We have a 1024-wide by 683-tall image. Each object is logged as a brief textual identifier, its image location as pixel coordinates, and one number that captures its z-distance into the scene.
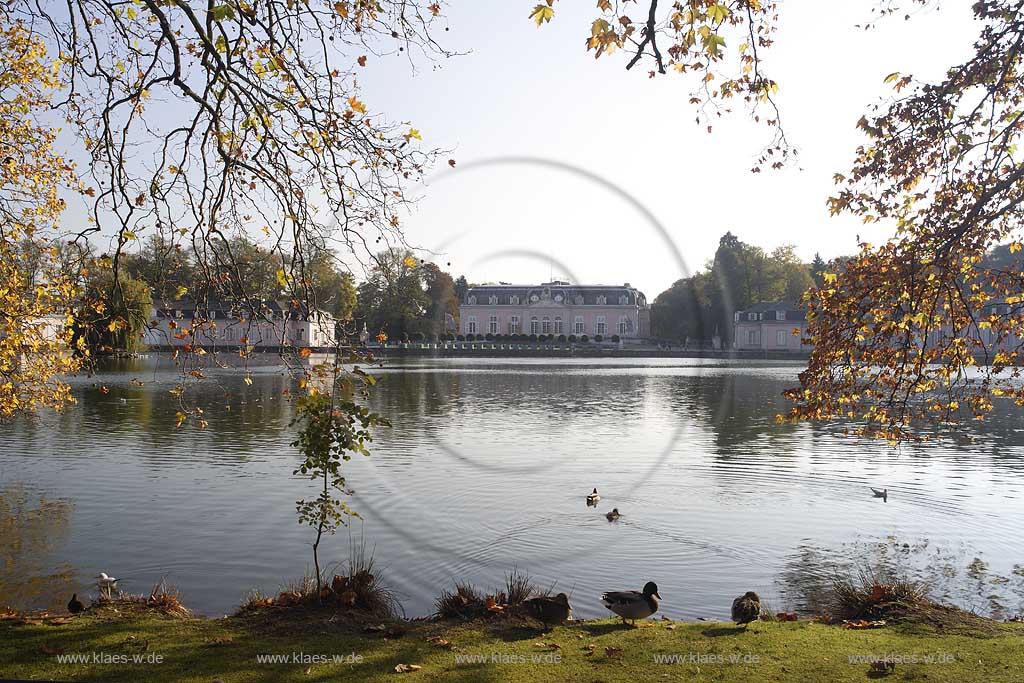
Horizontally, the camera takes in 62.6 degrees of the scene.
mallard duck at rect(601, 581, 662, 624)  6.18
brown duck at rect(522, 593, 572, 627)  5.93
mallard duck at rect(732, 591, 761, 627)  6.14
